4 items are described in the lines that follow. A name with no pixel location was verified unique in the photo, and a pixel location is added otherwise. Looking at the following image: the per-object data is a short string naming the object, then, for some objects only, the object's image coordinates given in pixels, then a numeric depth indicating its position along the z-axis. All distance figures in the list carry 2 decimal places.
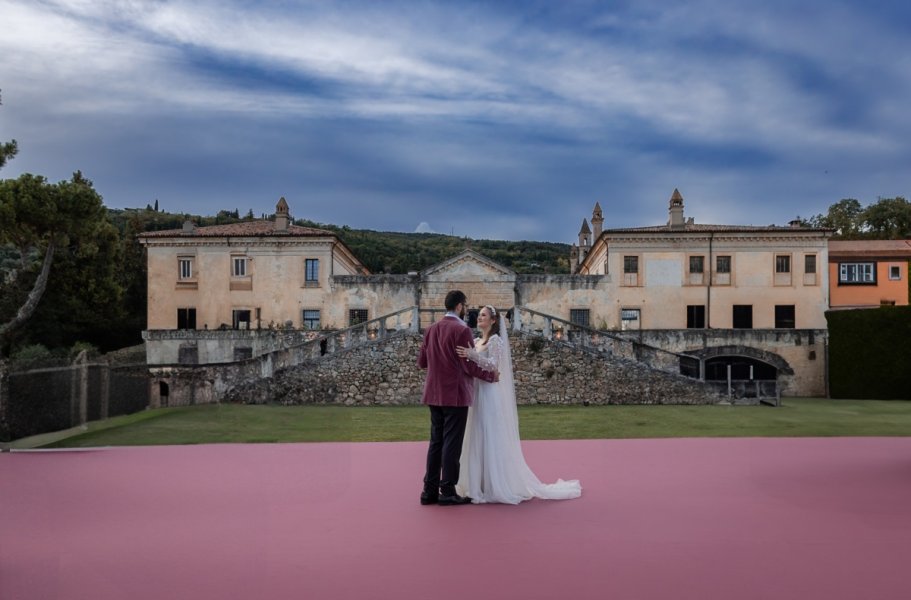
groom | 8.33
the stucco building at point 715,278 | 39.97
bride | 8.48
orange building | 41.56
